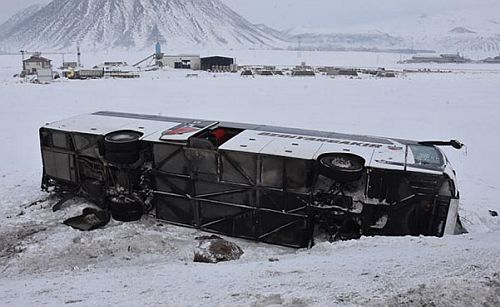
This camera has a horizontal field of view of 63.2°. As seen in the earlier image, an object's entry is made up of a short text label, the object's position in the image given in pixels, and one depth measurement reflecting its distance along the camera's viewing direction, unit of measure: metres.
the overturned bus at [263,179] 7.91
